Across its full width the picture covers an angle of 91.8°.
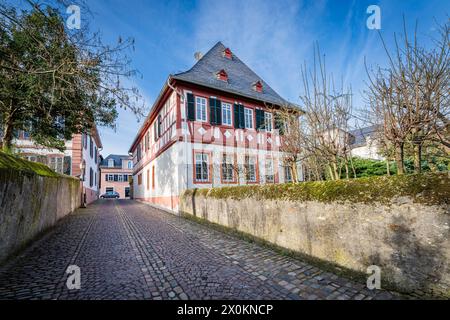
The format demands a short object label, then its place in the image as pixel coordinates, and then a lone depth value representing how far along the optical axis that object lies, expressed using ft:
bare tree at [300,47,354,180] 17.06
